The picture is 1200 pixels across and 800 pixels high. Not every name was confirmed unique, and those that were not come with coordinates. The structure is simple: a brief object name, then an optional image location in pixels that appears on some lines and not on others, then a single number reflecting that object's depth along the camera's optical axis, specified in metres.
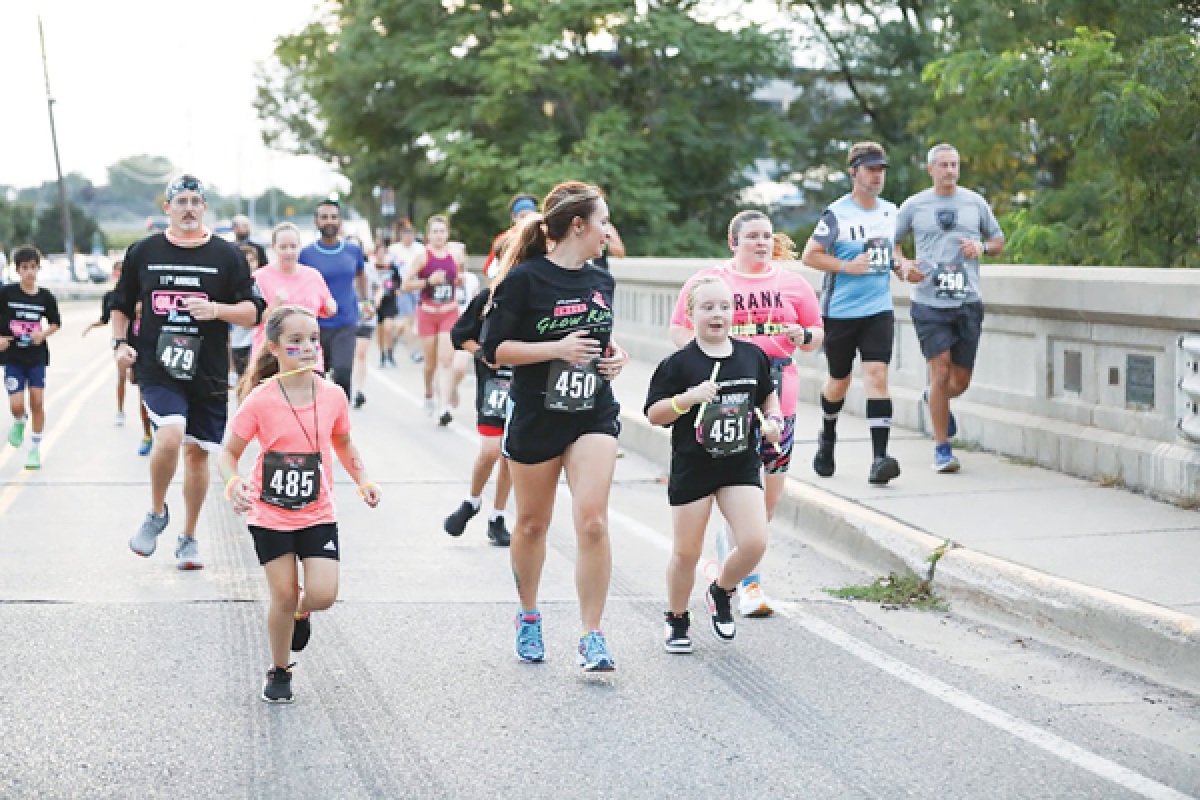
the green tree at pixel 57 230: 89.12
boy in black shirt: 13.58
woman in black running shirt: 6.57
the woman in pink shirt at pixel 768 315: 7.79
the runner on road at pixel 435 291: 16.80
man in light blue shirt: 10.22
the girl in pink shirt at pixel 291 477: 6.31
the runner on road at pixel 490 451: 9.58
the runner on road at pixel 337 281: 14.11
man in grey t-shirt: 10.86
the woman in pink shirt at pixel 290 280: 12.48
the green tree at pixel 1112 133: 14.89
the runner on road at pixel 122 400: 13.44
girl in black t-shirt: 6.95
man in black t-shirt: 8.84
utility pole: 66.19
